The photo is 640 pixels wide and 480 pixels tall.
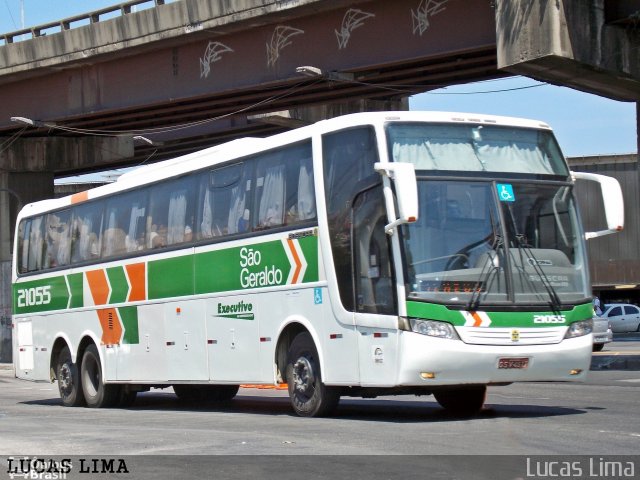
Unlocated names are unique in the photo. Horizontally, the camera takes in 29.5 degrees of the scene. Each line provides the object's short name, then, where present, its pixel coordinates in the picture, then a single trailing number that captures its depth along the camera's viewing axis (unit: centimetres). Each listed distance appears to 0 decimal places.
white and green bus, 1316
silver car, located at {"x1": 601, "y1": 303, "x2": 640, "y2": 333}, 5381
